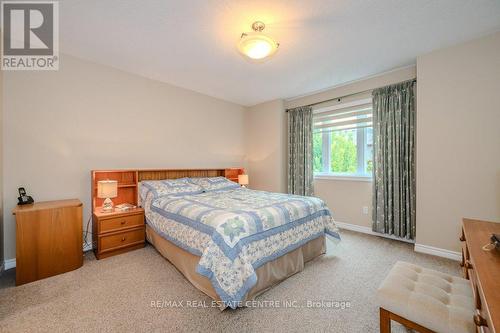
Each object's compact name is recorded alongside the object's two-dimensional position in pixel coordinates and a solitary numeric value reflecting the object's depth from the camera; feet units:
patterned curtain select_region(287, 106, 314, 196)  13.85
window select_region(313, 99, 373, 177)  12.00
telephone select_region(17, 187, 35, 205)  7.62
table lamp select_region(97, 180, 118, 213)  8.86
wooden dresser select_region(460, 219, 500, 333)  2.42
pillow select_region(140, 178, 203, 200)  9.96
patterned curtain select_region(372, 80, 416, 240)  9.98
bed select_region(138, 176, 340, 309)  5.60
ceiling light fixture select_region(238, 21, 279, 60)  6.37
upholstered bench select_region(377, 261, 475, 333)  3.50
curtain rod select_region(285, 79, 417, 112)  11.72
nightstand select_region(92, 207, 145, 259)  8.54
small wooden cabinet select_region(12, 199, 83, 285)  6.82
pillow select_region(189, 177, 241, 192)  11.93
